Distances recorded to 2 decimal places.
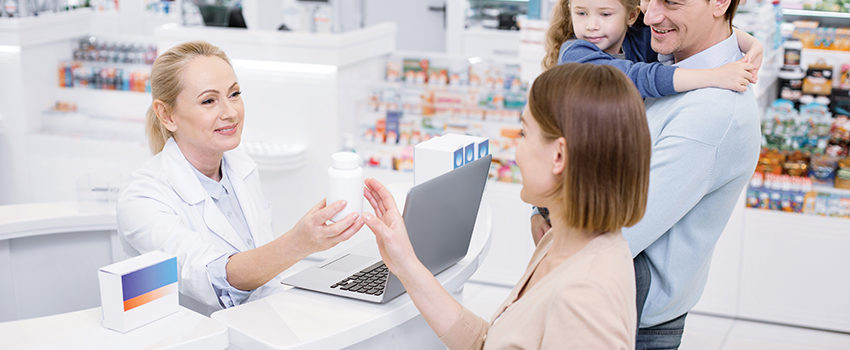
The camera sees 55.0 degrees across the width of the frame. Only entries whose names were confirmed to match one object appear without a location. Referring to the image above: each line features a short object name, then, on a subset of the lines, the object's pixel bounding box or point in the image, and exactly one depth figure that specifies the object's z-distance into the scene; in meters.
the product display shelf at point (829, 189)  4.03
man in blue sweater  1.79
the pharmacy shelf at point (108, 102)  5.69
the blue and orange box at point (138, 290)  1.71
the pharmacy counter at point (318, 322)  1.75
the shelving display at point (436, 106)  4.68
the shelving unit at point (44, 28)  5.32
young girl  1.83
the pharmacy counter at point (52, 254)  2.95
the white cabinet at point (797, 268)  3.96
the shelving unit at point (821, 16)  4.86
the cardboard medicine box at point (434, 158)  2.12
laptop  1.79
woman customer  1.31
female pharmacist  2.06
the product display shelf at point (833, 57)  4.22
